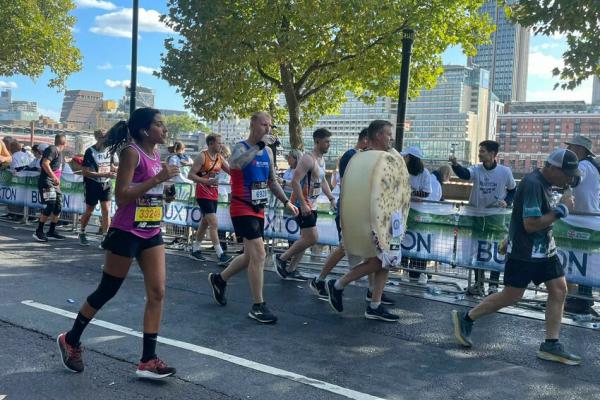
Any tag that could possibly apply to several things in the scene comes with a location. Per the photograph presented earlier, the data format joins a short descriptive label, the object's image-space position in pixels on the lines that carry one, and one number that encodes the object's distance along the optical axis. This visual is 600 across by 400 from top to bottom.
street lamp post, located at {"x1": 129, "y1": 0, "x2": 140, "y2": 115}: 14.41
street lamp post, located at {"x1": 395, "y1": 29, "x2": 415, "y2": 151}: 10.81
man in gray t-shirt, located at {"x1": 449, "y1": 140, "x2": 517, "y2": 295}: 7.95
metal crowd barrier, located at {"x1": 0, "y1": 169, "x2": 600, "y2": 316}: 7.53
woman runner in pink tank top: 4.39
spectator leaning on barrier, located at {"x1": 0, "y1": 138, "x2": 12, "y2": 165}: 11.20
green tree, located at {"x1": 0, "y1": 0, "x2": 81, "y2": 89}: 24.30
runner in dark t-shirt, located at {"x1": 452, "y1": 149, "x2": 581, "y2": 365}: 5.18
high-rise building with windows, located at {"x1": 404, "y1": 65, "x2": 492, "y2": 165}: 174.96
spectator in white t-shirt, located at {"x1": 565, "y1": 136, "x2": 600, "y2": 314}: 7.24
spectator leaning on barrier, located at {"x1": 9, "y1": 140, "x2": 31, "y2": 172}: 13.88
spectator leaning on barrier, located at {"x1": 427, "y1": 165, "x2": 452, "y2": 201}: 9.27
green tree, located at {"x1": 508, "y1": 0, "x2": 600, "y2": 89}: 11.09
